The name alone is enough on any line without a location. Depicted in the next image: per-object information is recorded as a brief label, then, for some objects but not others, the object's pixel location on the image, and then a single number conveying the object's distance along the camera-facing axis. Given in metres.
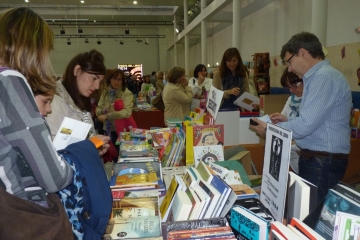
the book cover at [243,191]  1.38
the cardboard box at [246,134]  2.73
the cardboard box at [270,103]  3.49
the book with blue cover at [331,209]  0.88
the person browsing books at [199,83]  4.52
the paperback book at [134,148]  2.34
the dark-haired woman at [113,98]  3.83
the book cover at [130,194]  1.44
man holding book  1.66
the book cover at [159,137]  2.69
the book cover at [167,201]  1.27
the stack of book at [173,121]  3.15
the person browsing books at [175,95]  3.73
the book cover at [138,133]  2.94
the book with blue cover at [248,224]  1.00
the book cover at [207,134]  2.13
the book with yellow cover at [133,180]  1.61
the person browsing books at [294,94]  2.31
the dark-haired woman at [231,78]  3.45
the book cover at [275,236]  0.84
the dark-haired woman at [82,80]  1.88
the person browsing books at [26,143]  0.77
